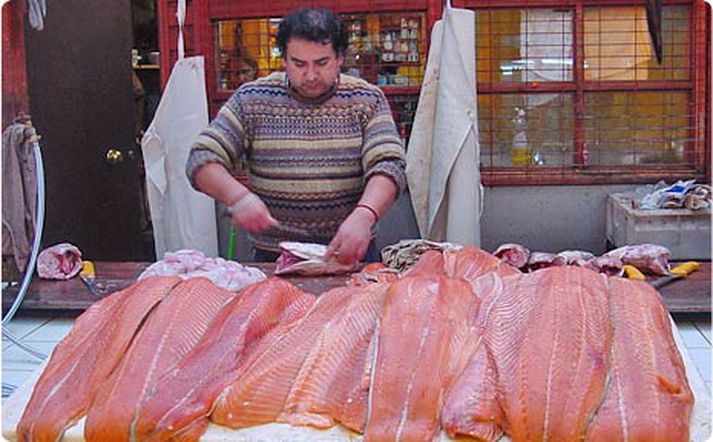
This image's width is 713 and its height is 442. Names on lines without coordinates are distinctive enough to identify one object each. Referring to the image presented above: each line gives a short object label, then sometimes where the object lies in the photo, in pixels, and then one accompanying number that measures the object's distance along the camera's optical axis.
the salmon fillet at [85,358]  1.75
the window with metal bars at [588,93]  5.11
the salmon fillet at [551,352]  1.60
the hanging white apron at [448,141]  4.61
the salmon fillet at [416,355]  1.64
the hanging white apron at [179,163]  4.90
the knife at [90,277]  3.04
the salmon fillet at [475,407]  1.63
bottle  5.21
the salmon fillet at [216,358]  1.69
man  3.43
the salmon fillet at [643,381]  1.57
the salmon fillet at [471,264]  2.31
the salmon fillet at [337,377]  1.70
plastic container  4.63
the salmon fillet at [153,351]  1.70
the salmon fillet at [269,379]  1.72
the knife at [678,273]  2.97
